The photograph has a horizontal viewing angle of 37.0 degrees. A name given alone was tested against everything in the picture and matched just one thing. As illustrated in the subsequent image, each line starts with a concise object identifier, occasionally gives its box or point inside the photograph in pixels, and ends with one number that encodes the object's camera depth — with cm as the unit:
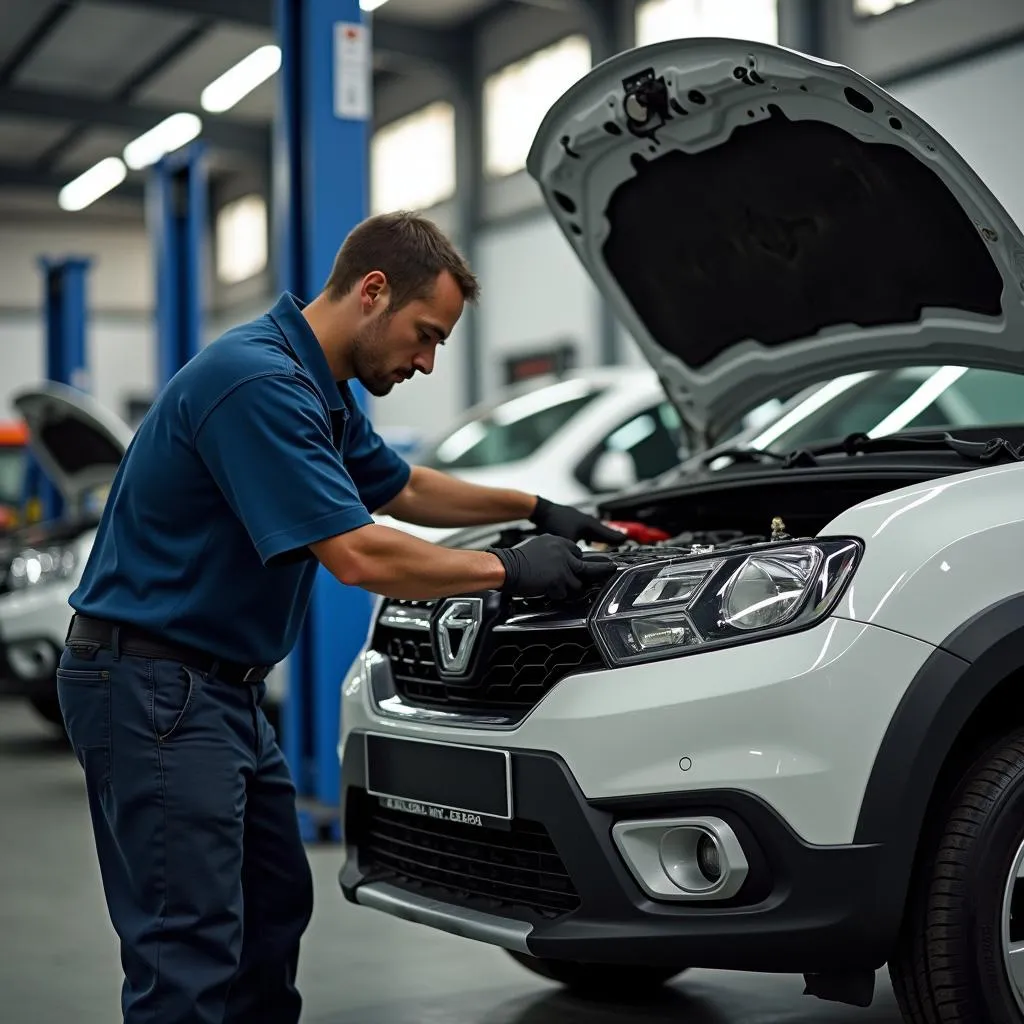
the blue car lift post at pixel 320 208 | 488
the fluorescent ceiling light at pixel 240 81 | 1642
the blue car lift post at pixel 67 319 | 1193
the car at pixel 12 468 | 1253
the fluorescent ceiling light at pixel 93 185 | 2122
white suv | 223
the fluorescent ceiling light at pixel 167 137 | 1866
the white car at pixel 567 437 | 607
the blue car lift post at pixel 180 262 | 858
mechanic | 228
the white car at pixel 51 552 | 677
